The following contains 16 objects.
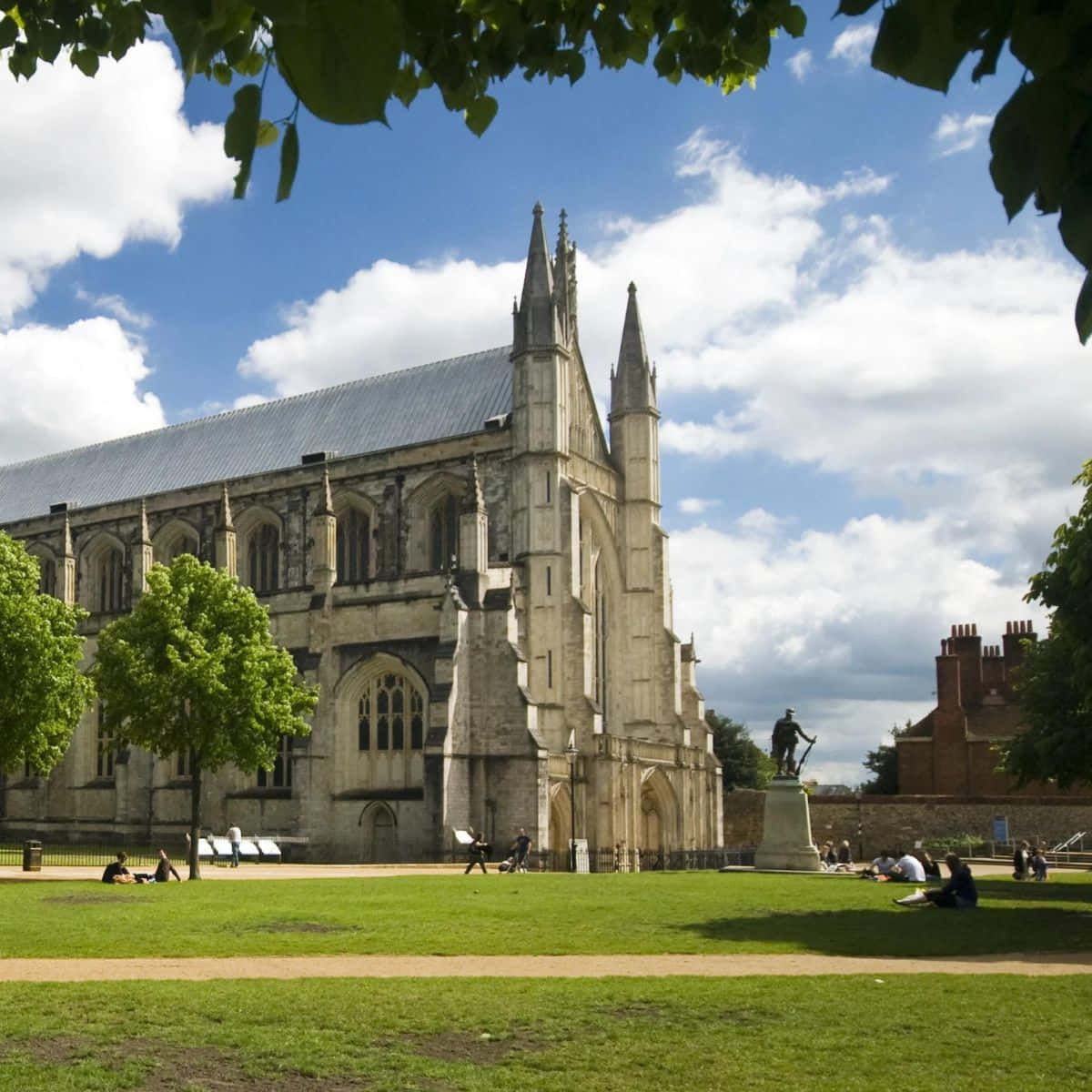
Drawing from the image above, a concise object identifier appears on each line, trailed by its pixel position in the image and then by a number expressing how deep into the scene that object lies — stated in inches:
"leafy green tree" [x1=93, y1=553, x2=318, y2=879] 1294.3
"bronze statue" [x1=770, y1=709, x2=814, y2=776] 1390.3
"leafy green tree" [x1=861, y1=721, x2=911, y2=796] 2714.1
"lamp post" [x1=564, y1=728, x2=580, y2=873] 1694.1
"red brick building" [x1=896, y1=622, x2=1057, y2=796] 2337.6
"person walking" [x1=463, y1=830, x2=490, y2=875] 1368.1
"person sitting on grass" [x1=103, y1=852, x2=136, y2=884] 1130.0
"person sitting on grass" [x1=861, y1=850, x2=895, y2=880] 1182.3
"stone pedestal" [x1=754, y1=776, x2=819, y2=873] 1339.8
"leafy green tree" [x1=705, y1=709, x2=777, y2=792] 3129.9
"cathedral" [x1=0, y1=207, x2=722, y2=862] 1649.9
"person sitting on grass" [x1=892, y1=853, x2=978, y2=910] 882.1
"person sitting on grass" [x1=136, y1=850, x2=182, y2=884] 1166.3
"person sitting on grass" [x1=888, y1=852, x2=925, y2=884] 1123.3
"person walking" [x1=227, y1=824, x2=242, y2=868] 1505.7
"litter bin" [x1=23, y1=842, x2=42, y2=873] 1346.0
